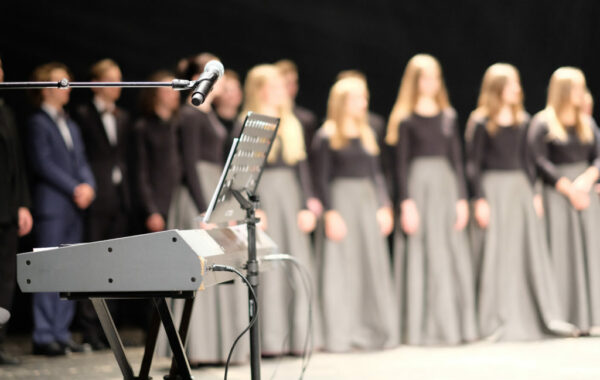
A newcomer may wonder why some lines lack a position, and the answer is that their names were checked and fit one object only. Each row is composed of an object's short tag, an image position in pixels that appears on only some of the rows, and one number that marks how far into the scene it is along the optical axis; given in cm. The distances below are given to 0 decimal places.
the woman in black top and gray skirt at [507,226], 1159
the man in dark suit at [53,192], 1128
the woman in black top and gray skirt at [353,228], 1123
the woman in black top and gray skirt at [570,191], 1195
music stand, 617
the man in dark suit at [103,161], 1200
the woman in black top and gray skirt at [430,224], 1138
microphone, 507
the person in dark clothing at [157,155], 1208
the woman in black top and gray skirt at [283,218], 1067
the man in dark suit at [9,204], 1018
